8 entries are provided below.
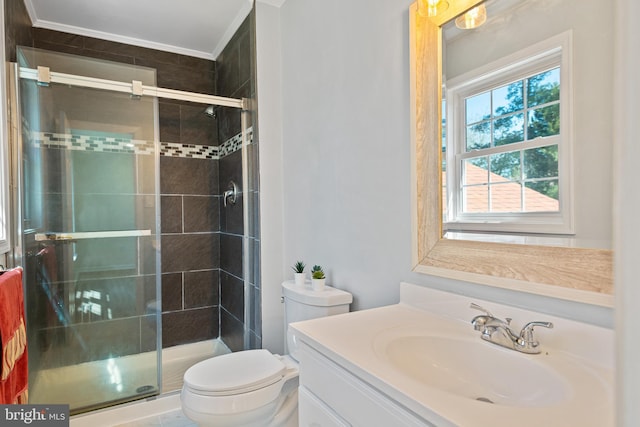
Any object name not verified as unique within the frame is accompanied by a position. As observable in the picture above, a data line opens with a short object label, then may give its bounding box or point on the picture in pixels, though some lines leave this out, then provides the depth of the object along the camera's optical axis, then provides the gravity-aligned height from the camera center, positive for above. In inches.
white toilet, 55.8 -28.1
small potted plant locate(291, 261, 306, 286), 71.1 -13.3
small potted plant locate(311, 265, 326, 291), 66.7 -13.3
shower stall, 77.2 -3.1
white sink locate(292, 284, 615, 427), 24.5 -14.0
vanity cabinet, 28.6 -17.5
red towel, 47.4 -18.0
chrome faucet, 34.8 -12.8
